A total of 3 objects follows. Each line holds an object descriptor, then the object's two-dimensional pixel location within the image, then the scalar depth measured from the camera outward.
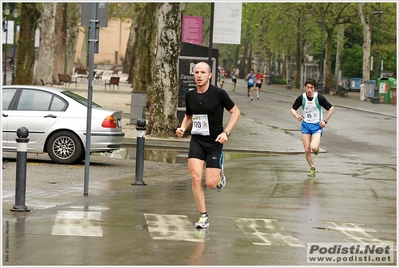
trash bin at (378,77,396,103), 50.91
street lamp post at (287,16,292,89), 75.91
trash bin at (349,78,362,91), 71.06
